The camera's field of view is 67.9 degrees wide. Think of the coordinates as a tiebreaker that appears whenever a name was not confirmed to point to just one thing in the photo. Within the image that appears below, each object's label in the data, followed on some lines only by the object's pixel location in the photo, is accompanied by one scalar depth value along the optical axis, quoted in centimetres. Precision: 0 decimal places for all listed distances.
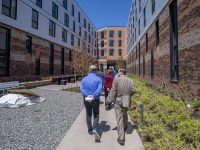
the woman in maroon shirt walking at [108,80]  721
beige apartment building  4652
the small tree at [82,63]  1467
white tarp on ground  736
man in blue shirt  404
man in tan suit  386
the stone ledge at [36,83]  1360
